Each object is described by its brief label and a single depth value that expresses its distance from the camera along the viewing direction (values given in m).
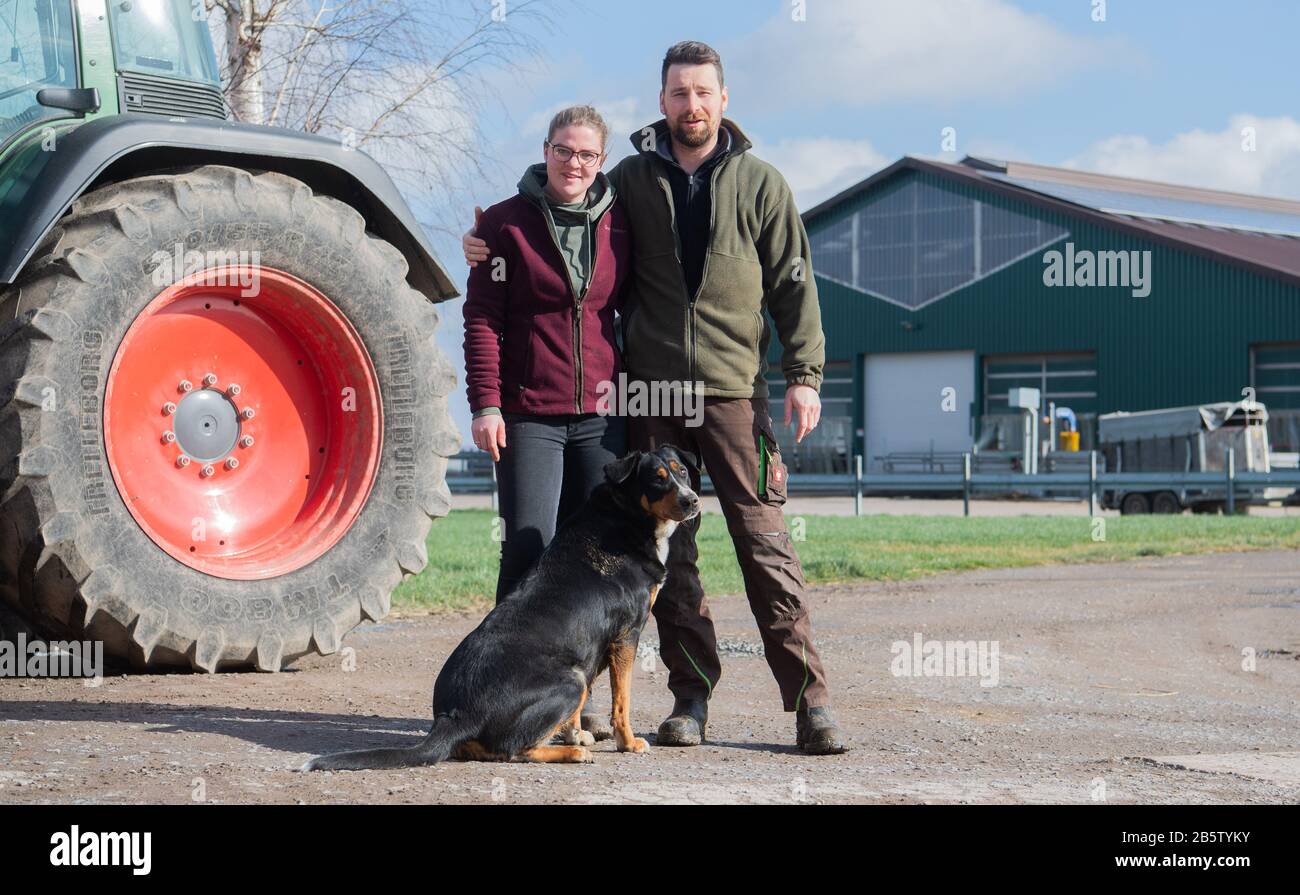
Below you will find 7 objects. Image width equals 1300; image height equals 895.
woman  5.18
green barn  38.69
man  5.24
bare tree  11.08
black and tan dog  4.65
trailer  26.78
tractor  5.30
